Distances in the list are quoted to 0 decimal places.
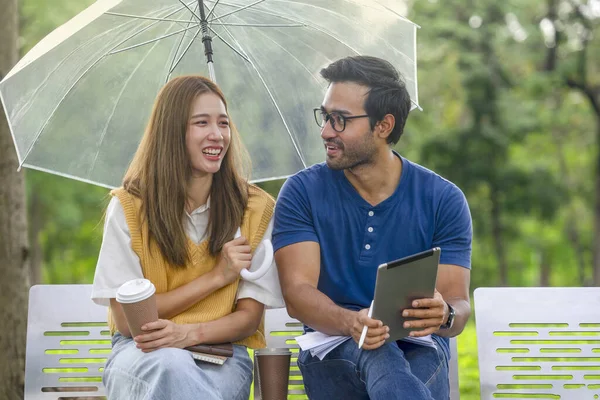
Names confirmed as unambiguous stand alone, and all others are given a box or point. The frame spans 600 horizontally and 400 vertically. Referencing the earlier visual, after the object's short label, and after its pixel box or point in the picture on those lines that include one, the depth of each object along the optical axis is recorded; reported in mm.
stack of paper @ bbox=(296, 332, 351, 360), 7773
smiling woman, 7520
